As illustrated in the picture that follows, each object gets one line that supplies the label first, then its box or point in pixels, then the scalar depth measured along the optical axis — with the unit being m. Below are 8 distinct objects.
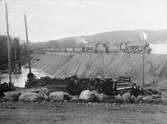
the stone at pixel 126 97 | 13.49
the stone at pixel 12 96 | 13.73
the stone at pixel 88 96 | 13.30
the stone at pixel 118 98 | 13.36
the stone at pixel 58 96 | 13.57
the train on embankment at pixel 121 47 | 45.67
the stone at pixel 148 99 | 13.52
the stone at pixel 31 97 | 13.16
